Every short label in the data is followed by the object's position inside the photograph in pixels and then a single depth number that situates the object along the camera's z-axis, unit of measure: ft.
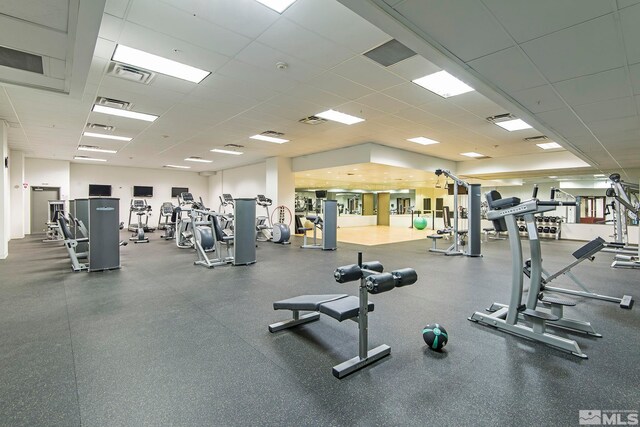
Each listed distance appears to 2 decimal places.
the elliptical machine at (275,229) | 28.19
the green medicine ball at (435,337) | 7.48
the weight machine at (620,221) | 16.97
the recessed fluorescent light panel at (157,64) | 11.81
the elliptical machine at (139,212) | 29.89
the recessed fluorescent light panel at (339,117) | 19.24
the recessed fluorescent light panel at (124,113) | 18.47
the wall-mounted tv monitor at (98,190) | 43.29
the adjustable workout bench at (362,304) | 6.26
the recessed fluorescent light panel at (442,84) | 13.61
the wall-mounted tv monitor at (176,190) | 49.94
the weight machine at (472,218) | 22.31
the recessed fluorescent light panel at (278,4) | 8.70
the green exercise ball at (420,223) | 45.52
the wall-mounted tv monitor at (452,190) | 39.45
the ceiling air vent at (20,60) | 9.46
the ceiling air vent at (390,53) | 10.97
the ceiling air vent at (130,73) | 12.85
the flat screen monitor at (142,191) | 46.38
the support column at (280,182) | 35.55
